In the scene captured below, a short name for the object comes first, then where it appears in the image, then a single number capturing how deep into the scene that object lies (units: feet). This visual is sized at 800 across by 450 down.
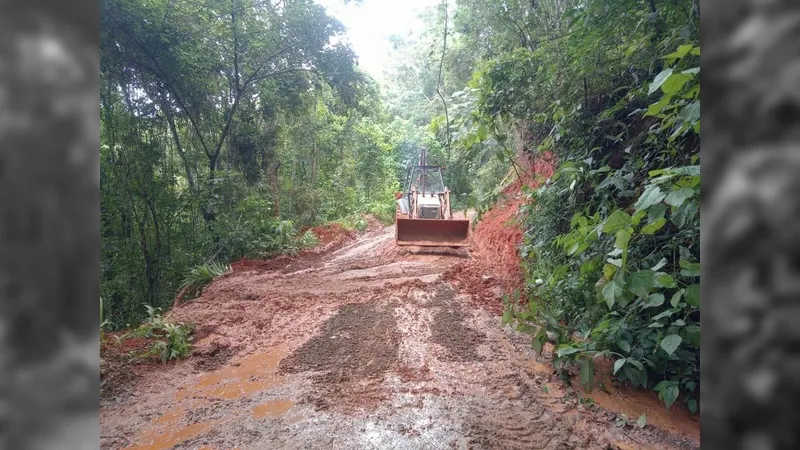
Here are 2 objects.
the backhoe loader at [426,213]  30.01
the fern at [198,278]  23.29
